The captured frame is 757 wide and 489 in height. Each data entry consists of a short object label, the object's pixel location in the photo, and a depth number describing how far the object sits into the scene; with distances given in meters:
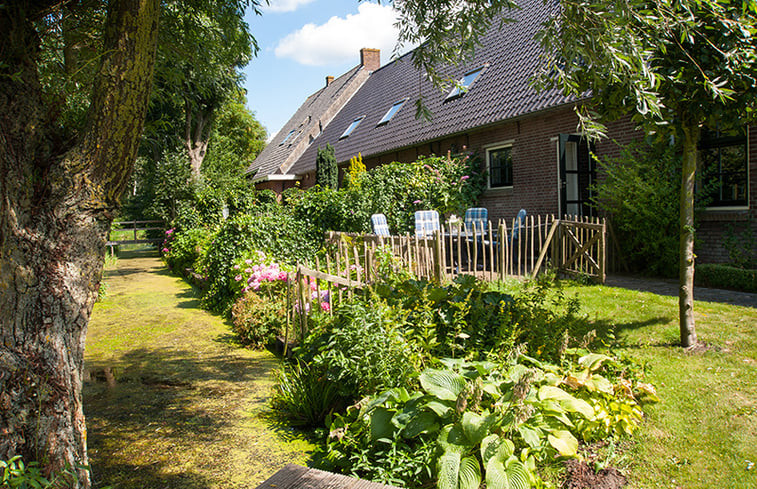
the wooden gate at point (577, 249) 7.93
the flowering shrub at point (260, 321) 6.14
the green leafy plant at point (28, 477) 1.89
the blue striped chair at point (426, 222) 11.23
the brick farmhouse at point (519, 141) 8.30
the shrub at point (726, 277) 7.05
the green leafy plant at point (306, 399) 3.80
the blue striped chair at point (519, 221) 9.19
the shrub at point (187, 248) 12.32
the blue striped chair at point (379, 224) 10.57
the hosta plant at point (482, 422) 2.54
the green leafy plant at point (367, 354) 3.37
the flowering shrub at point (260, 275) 7.06
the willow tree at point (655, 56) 3.63
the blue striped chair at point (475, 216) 11.70
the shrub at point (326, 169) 19.08
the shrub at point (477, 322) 3.69
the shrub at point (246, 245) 8.66
